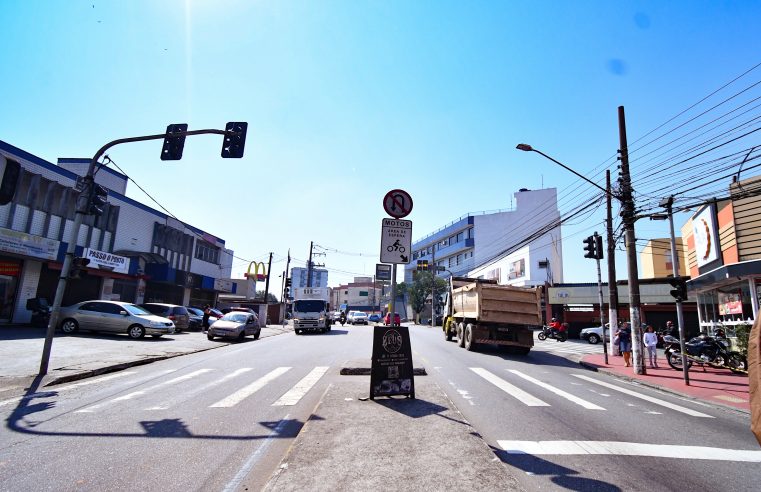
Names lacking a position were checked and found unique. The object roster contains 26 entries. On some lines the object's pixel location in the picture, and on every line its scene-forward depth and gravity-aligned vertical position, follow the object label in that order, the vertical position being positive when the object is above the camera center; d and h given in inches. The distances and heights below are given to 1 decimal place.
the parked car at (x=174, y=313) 953.2 -17.5
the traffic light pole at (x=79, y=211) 382.6 +89.3
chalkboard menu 278.5 -32.4
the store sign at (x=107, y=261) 928.5 +98.0
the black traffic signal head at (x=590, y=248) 684.1 +129.3
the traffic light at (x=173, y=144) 431.5 +169.1
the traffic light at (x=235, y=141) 426.0 +172.9
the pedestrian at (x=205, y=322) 1133.9 -41.1
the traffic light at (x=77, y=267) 414.6 +34.0
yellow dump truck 671.1 +11.1
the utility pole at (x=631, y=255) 522.9 +94.2
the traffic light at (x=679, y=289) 464.4 +46.2
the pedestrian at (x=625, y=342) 597.6 -20.8
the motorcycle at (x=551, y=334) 1189.1 -29.6
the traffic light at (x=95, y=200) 422.9 +105.2
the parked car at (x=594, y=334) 1120.6 -22.3
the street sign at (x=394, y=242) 274.1 +49.3
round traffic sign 281.6 +77.3
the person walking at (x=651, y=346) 586.2 -24.5
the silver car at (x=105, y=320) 756.0 -31.7
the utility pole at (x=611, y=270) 686.5 +97.7
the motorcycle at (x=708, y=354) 534.3 -30.5
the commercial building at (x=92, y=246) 828.6 +139.5
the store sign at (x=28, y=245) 762.2 +104.3
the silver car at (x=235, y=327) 848.3 -38.7
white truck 1191.6 -7.1
